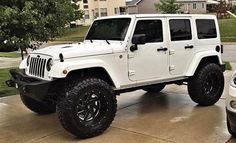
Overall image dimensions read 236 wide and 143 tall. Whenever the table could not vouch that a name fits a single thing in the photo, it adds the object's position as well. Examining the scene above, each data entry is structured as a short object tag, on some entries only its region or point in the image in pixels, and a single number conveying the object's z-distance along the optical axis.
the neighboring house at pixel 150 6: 45.34
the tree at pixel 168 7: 29.19
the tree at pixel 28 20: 6.64
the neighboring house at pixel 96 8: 40.92
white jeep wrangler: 4.35
